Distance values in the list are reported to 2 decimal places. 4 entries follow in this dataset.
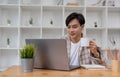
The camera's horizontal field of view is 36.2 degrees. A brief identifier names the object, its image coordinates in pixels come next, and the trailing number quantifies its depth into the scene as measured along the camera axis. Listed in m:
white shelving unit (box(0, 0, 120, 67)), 3.49
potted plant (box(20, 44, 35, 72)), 1.33
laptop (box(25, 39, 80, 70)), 1.38
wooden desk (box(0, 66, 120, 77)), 1.21
